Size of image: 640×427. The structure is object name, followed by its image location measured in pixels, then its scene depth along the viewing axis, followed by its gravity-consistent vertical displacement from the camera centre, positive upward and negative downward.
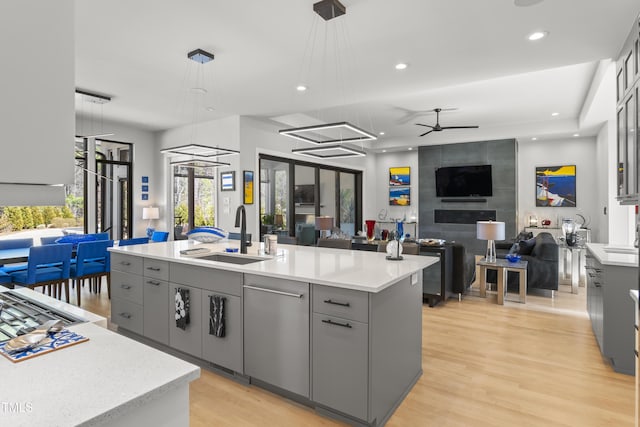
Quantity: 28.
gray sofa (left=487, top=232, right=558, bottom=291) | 5.02 -0.78
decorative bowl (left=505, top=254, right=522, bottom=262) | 5.06 -0.67
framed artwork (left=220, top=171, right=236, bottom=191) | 6.22 +0.56
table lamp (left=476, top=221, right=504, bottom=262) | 4.90 -0.29
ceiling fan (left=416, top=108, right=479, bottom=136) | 6.40 +1.56
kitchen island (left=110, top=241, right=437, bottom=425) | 2.07 -0.75
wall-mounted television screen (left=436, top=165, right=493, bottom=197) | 8.29 +0.72
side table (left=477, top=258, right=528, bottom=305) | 4.74 -0.83
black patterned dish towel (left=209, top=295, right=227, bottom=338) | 2.63 -0.77
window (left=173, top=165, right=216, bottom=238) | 7.09 +0.28
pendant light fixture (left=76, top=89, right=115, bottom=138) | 4.84 +1.63
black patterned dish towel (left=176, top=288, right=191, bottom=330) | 2.86 -0.78
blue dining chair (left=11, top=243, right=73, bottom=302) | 3.96 -0.67
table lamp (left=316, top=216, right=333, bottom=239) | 6.69 -0.22
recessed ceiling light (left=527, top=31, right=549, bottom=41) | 3.20 +1.61
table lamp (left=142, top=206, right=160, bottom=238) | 7.14 -0.04
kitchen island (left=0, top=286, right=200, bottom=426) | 0.82 -0.45
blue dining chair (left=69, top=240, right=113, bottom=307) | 4.48 -0.67
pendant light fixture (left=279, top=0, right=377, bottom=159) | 2.76 +1.58
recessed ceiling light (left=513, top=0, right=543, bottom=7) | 2.69 +1.60
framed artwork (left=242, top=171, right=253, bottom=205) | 6.18 +0.46
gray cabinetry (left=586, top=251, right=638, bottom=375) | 2.78 -0.85
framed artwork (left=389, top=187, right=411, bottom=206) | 9.96 +0.43
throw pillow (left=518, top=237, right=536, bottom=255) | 5.38 -0.55
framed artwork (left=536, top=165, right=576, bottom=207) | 7.93 +0.57
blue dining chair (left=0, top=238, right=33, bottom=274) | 4.46 -0.45
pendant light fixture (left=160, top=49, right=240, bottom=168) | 3.64 +1.61
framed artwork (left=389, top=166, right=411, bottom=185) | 9.99 +1.02
